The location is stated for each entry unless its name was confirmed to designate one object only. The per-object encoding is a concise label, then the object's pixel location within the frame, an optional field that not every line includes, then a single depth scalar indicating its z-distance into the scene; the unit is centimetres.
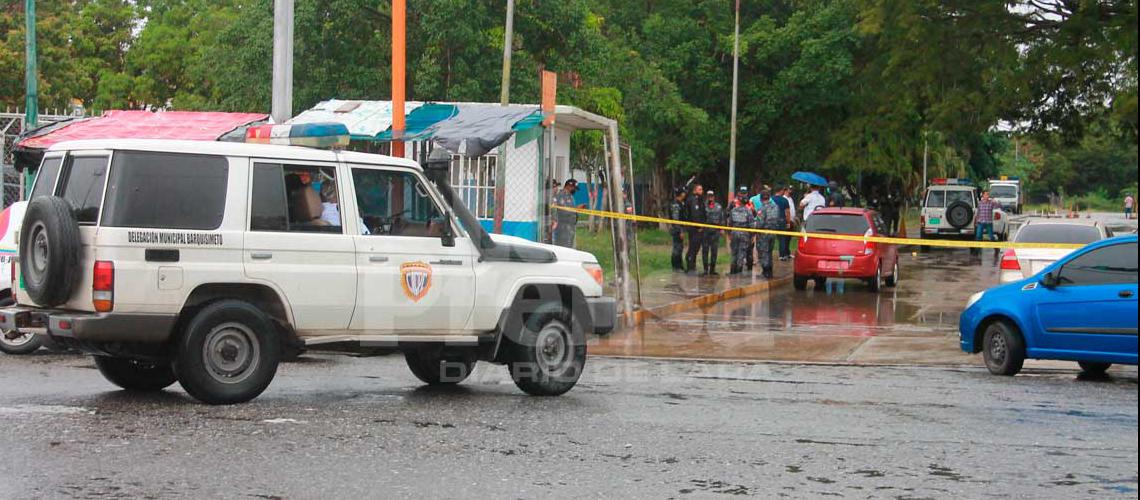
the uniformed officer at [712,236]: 2608
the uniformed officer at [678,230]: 2641
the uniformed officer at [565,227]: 1970
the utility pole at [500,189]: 1655
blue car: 1191
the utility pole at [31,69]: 2300
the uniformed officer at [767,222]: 2652
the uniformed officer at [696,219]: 2600
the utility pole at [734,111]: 4112
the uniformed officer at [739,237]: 2655
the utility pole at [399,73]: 1584
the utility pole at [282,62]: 1772
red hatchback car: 2422
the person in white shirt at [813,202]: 3030
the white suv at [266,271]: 897
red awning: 2142
